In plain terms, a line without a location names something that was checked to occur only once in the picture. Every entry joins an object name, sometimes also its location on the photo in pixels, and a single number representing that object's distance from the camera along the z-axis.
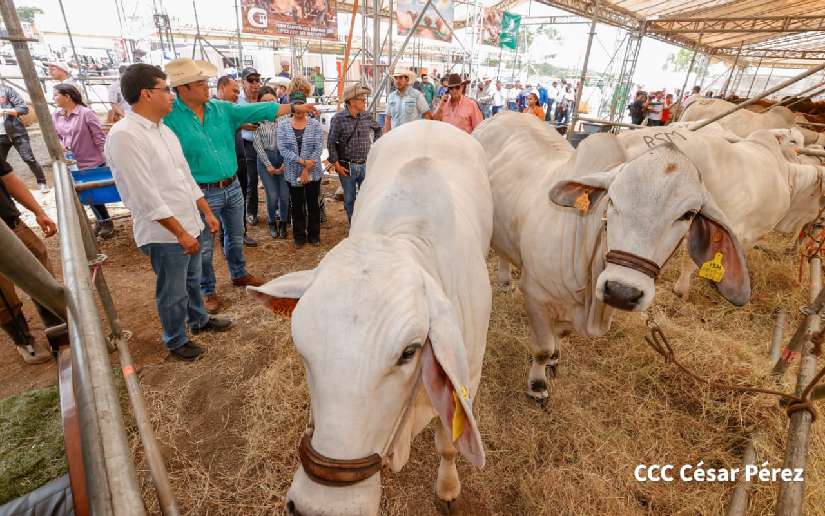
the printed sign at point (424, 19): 10.55
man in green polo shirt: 3.22
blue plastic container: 4.65
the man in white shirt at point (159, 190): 2.58
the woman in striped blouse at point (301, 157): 5.09
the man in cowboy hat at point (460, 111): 6.15
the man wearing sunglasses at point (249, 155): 5.82
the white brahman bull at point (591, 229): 2.14
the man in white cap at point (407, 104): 6.61
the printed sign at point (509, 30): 14.95
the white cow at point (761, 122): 7.00
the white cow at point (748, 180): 3.70
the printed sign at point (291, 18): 10.02
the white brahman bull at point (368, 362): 1.15
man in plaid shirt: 5.23
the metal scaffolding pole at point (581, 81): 6.33
